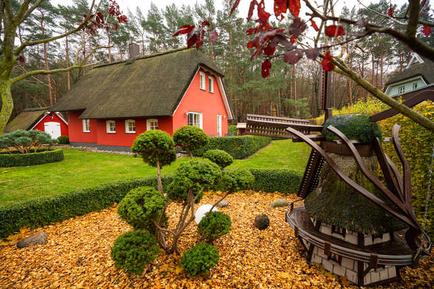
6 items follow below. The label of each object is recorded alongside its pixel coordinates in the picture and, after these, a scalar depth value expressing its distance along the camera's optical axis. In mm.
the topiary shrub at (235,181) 3160
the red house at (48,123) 21219
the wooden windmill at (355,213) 2662
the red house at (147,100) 13680
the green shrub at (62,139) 20406
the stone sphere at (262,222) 4723
